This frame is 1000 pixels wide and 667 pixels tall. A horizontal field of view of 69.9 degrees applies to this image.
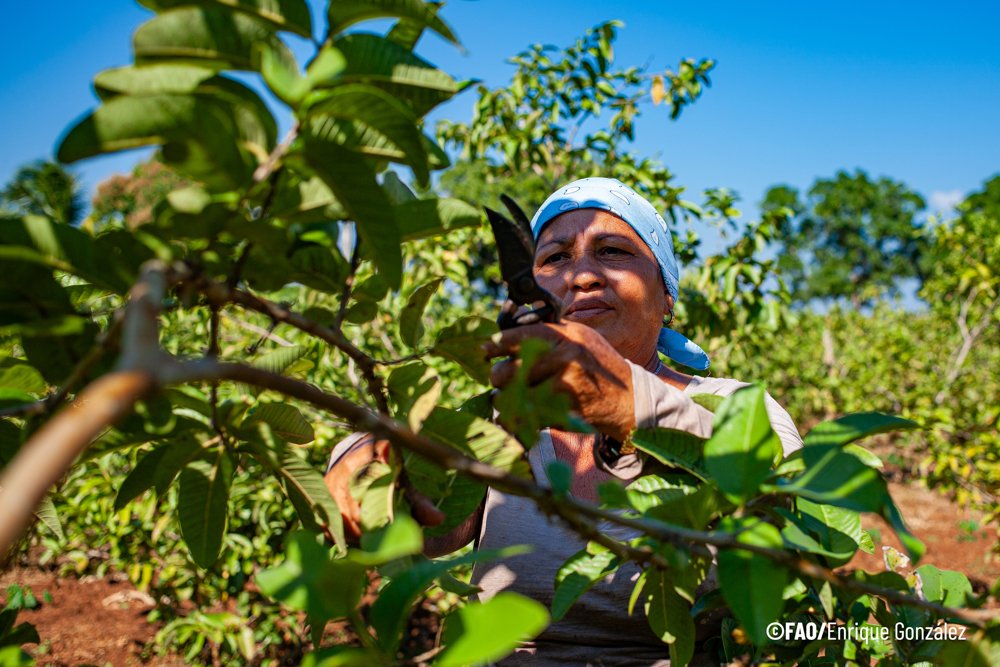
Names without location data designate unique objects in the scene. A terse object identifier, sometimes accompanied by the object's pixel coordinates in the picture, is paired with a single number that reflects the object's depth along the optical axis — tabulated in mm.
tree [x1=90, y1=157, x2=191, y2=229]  25125
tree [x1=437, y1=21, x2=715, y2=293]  4520
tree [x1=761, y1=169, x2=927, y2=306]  35750
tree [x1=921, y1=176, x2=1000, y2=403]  6523
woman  1008
